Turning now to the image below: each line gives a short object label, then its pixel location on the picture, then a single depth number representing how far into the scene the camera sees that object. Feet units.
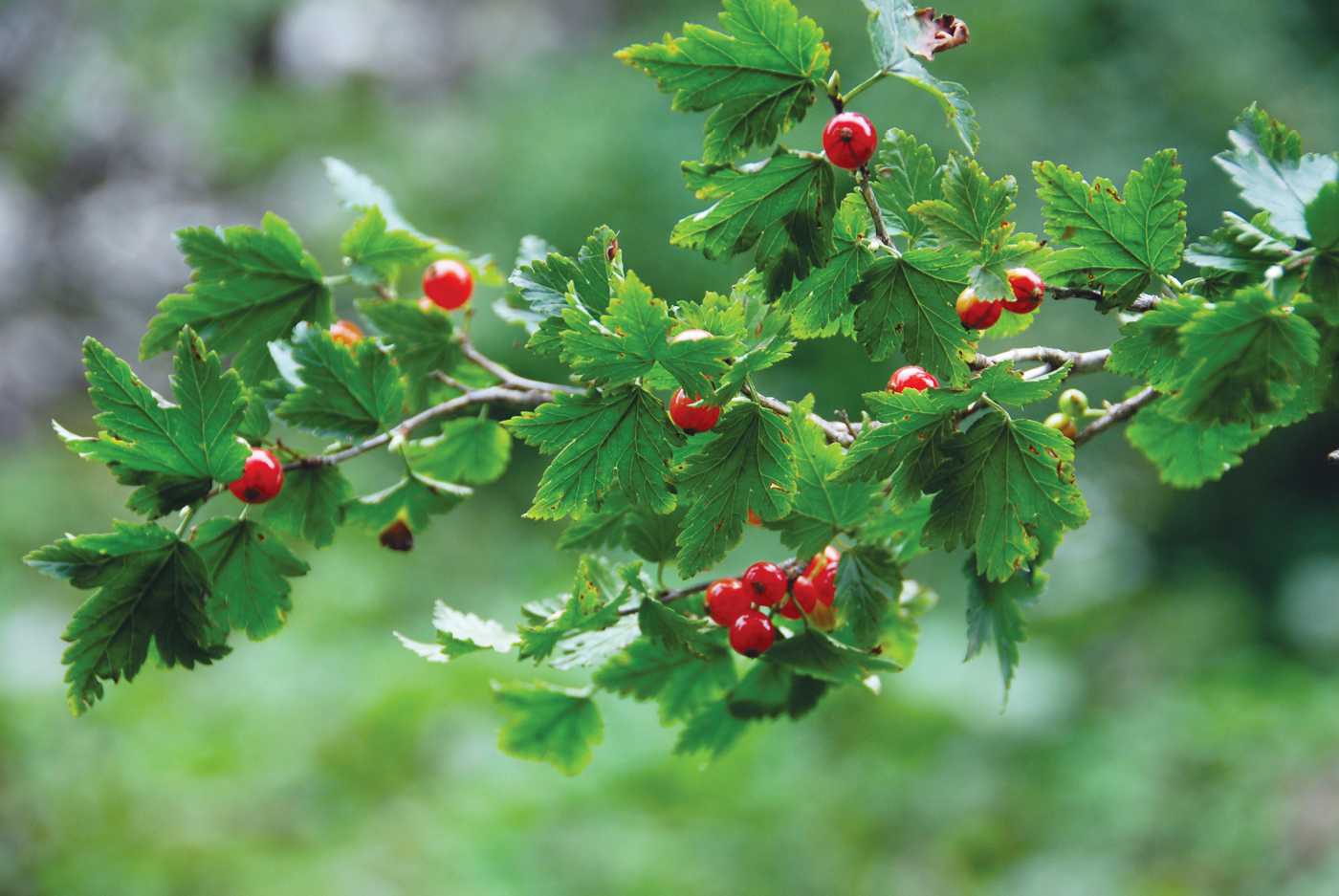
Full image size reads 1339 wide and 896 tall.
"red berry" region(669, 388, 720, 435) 2.61
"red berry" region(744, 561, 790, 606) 2.67
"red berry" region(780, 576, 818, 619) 2.70
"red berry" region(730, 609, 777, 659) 2.67
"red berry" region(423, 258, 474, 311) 2.85
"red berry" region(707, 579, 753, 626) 2.68
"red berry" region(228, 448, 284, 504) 2.67
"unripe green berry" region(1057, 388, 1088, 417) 2.71
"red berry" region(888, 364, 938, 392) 2.62
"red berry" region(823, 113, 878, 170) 2.58
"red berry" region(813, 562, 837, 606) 2.70
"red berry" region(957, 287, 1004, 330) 2.59
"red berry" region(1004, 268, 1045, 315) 2.61
